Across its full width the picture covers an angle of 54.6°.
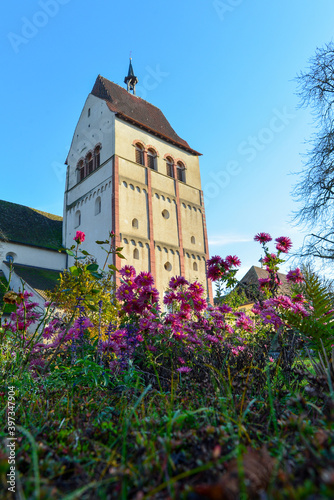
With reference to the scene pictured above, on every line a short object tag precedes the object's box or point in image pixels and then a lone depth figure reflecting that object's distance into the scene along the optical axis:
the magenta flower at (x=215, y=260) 3.76
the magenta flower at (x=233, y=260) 3.77
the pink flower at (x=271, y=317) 3.09
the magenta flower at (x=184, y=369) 2.65
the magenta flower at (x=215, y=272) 3.76
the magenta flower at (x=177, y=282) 3.43
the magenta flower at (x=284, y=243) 3.99
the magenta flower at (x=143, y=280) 3.19
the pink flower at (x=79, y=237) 3.23
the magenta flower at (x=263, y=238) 4.09
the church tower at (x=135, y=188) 17.25
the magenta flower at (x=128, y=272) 3.40
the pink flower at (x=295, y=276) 3.56
